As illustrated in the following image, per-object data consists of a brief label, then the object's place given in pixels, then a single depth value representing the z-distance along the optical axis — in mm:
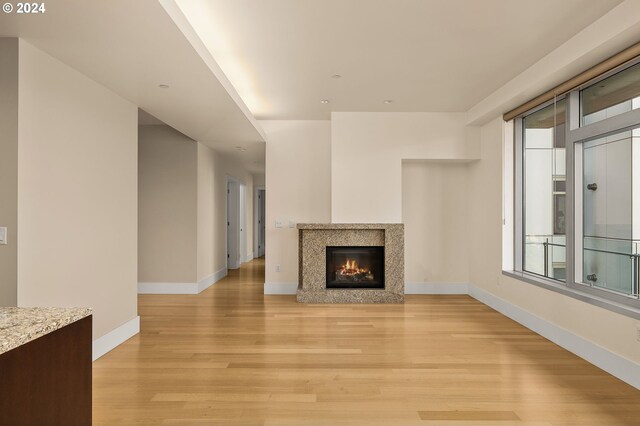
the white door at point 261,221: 12008
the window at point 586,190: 3178
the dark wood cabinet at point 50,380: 1189
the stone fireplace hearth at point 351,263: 5695
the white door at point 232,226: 9000
